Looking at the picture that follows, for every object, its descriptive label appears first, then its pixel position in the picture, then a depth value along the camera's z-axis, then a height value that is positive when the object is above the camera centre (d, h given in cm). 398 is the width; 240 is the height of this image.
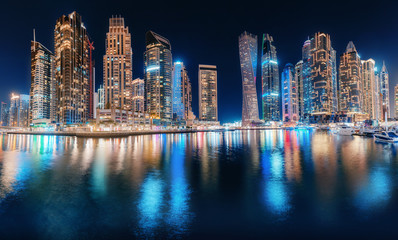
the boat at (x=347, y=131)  7762 -233
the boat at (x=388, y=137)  4619 -285
